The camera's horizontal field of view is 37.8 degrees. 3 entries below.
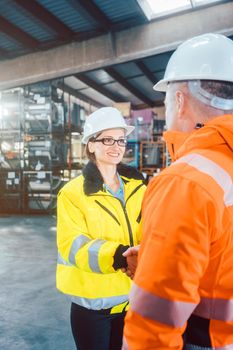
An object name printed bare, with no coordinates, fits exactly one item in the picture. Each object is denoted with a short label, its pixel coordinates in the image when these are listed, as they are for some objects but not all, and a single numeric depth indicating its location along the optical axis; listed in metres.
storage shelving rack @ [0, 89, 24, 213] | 12.14
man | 0.91
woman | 1.84
